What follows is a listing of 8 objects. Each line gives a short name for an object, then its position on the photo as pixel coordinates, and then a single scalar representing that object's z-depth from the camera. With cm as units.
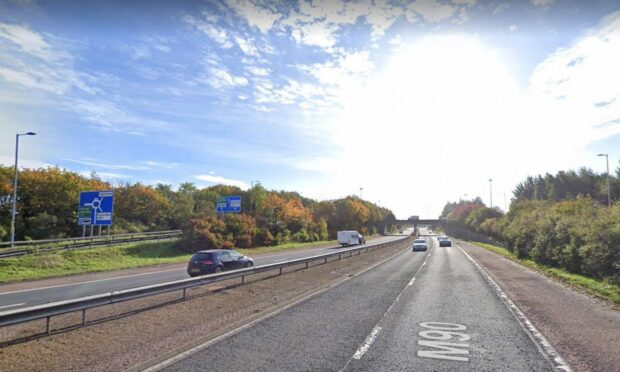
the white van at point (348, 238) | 6056
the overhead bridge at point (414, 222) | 13734
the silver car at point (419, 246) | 4709
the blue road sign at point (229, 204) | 6078
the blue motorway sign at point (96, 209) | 3325
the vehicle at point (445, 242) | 5869
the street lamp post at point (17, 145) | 2968
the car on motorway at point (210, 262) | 1959
